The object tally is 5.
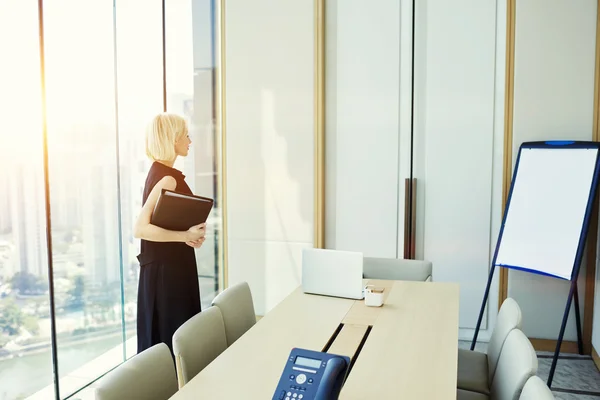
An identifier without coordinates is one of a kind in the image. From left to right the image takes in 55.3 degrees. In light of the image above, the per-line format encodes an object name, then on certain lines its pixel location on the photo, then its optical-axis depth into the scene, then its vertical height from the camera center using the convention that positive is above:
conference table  1.89 -0.76
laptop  2.94 -0.61
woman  3.10 -0.56
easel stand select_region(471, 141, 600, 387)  3.83 -0.39
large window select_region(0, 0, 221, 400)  3.15 -0.07
